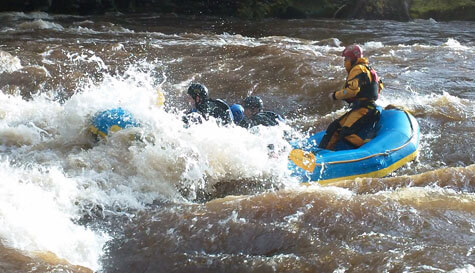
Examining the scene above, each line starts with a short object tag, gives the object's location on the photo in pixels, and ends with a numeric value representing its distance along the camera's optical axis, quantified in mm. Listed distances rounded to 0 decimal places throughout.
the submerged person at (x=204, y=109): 13727
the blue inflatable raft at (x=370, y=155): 12258
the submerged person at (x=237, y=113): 14594
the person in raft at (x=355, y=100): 13500
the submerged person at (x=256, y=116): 14094
